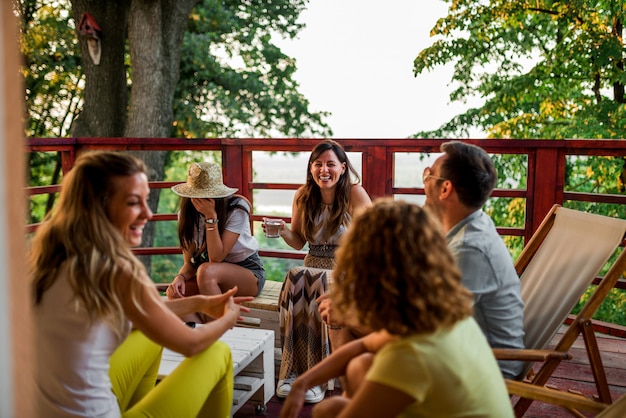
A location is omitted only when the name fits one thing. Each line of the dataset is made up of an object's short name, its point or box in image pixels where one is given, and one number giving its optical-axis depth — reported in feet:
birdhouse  27.71
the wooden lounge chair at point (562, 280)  7.89
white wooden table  9.11
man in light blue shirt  7.08
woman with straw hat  11.40
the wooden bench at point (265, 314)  11.66
